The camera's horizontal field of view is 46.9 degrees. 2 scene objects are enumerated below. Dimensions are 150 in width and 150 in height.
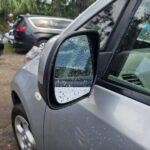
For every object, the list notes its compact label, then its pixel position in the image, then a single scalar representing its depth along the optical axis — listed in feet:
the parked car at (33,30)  20.73
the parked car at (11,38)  22.25
